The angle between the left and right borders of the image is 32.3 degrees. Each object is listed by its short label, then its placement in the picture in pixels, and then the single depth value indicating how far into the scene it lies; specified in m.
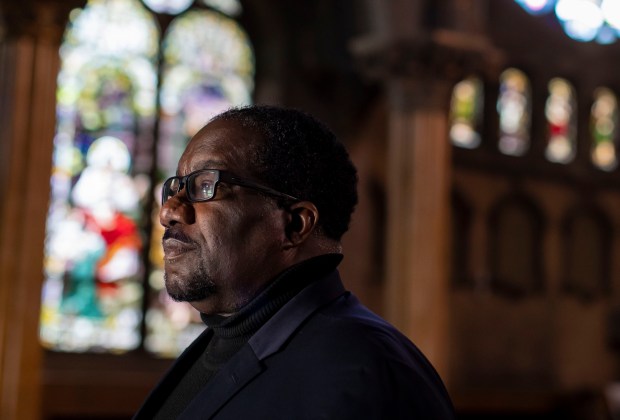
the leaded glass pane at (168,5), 10.07
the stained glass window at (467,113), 11.42
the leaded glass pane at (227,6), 10.34
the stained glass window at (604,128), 12.48
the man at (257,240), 1.41
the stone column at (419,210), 7.66
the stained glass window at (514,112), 11.80
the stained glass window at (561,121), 12.16
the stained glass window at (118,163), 9.44
